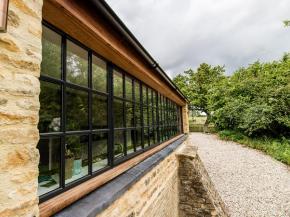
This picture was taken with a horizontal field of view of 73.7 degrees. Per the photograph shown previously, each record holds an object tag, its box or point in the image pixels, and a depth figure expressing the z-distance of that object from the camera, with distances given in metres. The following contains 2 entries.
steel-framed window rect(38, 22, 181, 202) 1.73
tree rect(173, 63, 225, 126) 28.08
